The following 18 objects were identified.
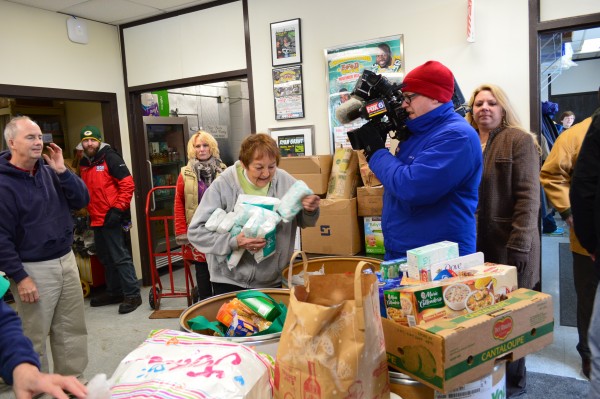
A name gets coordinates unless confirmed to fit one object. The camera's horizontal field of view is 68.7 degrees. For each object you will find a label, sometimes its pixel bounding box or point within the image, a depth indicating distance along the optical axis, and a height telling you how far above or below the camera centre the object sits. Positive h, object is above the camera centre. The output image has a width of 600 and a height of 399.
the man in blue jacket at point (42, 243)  2.42 -0.39
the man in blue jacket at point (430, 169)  1.53 -0.07
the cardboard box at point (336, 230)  3.00 -0.52
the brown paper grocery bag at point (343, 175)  3.05 -0.15
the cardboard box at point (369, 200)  2.97 -0.32
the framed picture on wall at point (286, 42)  3.58 +0.95
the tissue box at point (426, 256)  1.15 -0.29
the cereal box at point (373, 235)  3.01 -0.57
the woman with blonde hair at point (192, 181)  3.62 -0.14
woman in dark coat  2.17 -0.24
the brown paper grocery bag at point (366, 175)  3.02 -0.15
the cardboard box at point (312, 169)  3.14 -0.09
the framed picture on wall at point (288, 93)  3.64 +0.55
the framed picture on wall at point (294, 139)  3.63 +0.15
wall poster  3.24 +0.66
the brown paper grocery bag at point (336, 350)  0.85 -0.39
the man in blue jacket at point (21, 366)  0.86 -0.41
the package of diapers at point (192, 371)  0.84 -0.42
